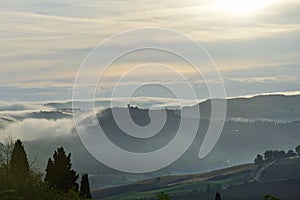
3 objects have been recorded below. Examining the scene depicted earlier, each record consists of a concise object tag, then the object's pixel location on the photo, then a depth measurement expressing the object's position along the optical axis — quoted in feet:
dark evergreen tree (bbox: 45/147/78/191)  361.71
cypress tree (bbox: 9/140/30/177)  322.55
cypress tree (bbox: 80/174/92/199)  393.76
